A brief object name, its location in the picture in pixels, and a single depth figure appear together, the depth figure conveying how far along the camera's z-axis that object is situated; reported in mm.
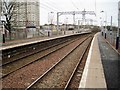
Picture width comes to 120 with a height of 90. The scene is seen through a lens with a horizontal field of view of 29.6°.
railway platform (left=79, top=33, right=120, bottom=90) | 8672
